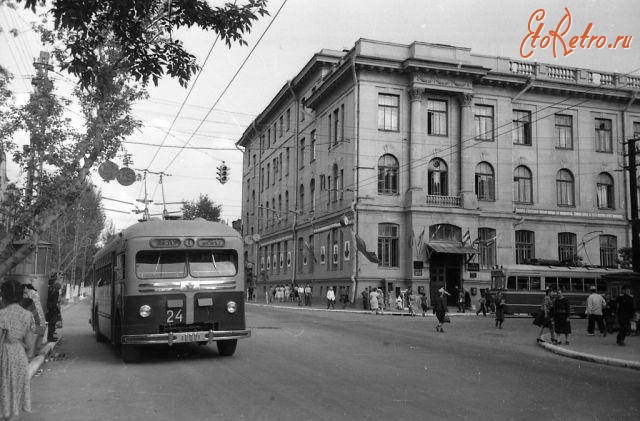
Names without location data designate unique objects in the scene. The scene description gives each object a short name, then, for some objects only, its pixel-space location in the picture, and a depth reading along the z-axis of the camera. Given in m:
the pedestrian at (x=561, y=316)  17.44
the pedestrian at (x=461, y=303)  38.62
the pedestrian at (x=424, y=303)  34.22
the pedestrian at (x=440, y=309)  22.56
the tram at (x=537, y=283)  35.06
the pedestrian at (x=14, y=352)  6.85
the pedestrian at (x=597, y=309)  21.11
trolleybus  12.47
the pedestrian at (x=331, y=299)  39.27
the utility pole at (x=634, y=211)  23.50
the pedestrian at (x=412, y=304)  34.67
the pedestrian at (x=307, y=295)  43.97
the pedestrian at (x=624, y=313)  17.83
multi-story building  40.38
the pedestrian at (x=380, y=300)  36.72
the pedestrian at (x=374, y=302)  35.47
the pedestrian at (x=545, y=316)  18.36
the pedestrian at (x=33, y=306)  7.32
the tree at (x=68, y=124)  8.64
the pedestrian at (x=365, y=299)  38.19
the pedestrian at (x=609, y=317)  22.36
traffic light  28.22
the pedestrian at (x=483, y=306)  34.19
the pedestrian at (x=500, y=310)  25.31
